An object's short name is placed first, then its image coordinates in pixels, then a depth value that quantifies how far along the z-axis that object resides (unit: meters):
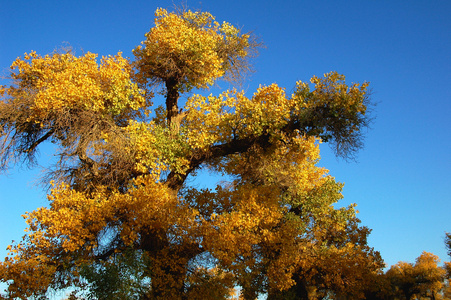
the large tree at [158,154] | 12.30
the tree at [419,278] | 38.97
